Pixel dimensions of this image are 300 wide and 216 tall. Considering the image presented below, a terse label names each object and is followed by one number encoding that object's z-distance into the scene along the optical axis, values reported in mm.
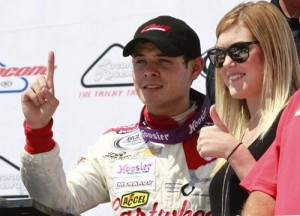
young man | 4474
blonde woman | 4241
